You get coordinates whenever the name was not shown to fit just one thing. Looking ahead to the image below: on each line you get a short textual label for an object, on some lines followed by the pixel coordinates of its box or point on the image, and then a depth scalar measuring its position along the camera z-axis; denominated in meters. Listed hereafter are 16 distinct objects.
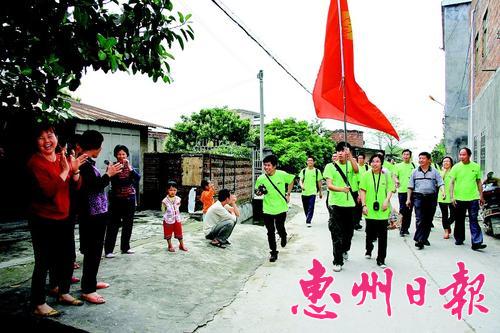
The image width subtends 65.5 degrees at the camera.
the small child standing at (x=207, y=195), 8.01
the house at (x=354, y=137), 48.12
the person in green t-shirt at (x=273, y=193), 6.46
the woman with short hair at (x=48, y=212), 3.56
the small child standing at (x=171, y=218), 6.22
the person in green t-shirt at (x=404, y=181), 8.66
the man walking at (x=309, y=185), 9.95
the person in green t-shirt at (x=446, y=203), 8.17
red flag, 5.10
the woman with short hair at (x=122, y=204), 5.66
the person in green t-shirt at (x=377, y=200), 5.82
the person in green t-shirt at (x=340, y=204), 5.70
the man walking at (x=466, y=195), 6.96
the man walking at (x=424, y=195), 7.16
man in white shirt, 7.10
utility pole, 16.25
